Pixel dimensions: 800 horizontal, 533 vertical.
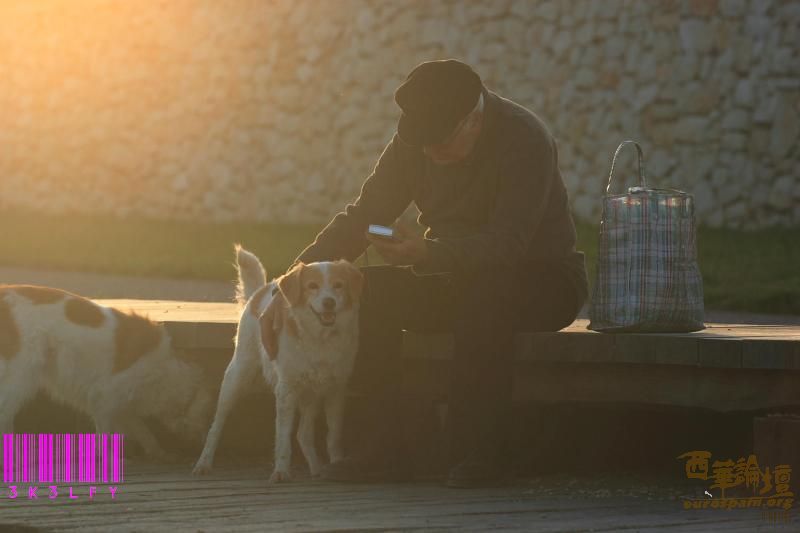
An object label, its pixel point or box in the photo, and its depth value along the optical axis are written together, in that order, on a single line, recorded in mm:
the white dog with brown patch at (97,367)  11312
